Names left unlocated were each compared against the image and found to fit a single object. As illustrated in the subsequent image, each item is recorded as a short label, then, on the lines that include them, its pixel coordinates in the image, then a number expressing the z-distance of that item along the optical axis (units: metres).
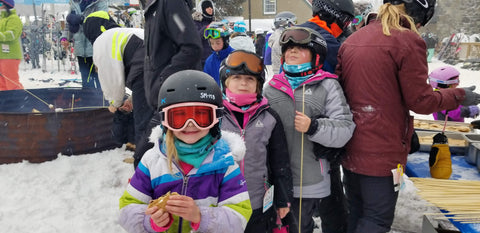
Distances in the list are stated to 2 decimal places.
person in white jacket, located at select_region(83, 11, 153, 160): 3.83
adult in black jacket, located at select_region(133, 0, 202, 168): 3.32
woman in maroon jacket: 2.33
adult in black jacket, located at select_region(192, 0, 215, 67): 7.16
